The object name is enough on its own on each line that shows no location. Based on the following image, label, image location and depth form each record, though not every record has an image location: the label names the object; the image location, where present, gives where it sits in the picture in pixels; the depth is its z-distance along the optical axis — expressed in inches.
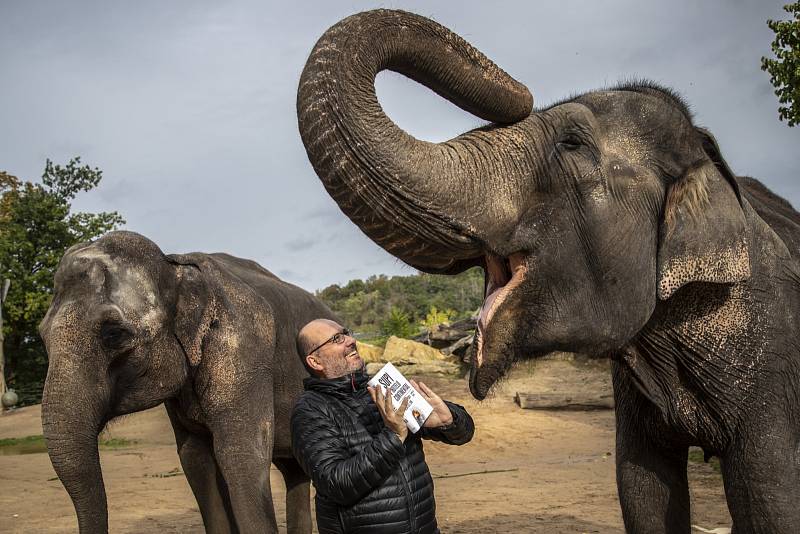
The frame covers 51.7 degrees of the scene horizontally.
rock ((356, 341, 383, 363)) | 792.3
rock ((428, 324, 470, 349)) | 890.1
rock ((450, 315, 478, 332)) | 911.7
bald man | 109.6
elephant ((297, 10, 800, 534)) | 93.8
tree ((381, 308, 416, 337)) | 1032.8
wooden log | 644.7
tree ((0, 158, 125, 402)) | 894.4
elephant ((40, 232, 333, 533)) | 189.6
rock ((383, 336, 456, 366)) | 783.7
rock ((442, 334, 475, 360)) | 791.7
